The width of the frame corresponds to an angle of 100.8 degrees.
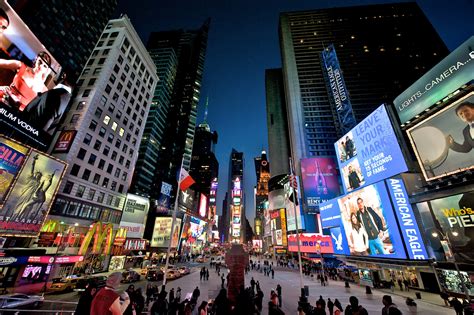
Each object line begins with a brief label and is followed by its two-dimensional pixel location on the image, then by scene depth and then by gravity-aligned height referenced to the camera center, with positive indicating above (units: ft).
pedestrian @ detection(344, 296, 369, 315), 20.49 -6.25
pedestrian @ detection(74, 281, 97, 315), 13.52 -4.15
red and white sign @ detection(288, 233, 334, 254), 159.33 +2.06
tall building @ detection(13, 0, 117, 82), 146.92 +162.68
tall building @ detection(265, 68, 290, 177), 343.46 +215.19
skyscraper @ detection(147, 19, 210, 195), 277.64 +240.04
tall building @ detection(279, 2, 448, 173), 270.67 +264.62
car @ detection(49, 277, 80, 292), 61.36 -13.27
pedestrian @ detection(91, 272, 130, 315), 10.41 -3.04
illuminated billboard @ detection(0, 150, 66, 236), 66.85 +14.40
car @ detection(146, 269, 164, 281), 84.64 -13.30
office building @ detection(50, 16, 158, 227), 105.09 +65.86
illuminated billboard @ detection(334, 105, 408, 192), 84.07 +42.88
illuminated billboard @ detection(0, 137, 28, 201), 64.75 +24.00
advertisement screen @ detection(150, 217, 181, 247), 172.14 +6.92
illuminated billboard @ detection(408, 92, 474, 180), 62.39 +35.07
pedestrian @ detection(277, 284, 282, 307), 50.47 -12.21
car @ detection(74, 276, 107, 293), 62.62 -12.80
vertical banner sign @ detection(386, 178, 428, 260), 71.20 +9.86
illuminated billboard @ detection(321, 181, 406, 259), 78.43 +10.12
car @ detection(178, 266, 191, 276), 102.37 -14.10
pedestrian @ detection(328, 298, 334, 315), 37.84 -10.83
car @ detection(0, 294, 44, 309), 32.68 -10.68
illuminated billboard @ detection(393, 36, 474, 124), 63.67 +55.86
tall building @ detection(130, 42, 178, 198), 223.10 +129.31
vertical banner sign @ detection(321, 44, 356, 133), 147.43 +112.75
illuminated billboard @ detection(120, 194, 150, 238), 140.36 +18.15
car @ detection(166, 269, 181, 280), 89.41 -14.01
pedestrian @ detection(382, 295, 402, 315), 18.72 -5.50
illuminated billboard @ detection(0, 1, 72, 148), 76.43 +60.90
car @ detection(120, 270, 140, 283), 81.92 -13.91
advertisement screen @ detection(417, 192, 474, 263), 60.44 +8.51
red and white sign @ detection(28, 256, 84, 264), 77.69 -8.09
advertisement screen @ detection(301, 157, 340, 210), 192.54 +60.76
